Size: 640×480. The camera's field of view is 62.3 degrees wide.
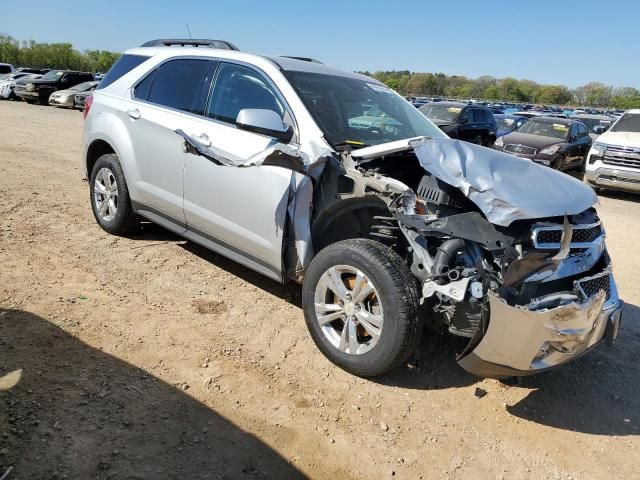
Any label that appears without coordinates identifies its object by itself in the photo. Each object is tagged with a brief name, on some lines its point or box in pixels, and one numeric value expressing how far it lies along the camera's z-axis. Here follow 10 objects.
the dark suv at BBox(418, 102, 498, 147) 14.87
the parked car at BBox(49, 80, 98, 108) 23.39
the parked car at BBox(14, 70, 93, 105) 24.77
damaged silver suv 2.76
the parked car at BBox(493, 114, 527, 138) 21.50
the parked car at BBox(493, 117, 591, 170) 13.06
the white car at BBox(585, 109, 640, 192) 10.29
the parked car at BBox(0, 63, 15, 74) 30.72
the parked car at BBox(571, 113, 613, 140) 20.19
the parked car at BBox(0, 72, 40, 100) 25.92
